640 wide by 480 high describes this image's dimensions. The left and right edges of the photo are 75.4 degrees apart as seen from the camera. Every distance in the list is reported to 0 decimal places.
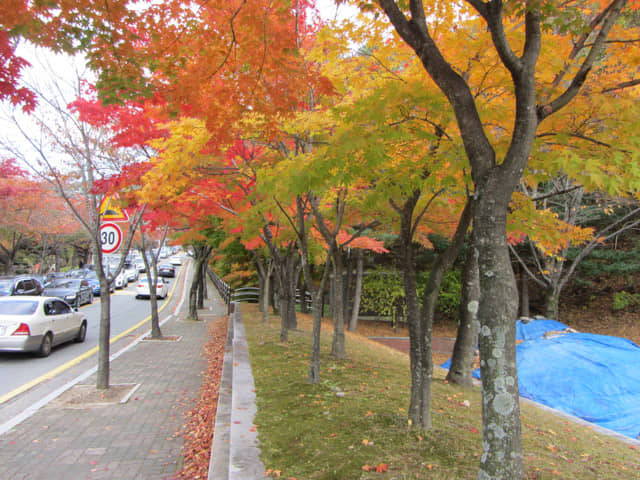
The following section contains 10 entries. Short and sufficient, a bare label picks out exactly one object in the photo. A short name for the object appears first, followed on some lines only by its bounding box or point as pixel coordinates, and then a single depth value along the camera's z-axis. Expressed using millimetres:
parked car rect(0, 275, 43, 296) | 19150
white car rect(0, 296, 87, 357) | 9109
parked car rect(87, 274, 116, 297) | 29622
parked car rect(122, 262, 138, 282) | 42362
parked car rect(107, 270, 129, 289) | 34694
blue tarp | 8891
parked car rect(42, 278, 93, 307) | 21812
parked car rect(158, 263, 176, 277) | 46594
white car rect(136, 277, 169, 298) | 27578
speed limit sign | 7433
